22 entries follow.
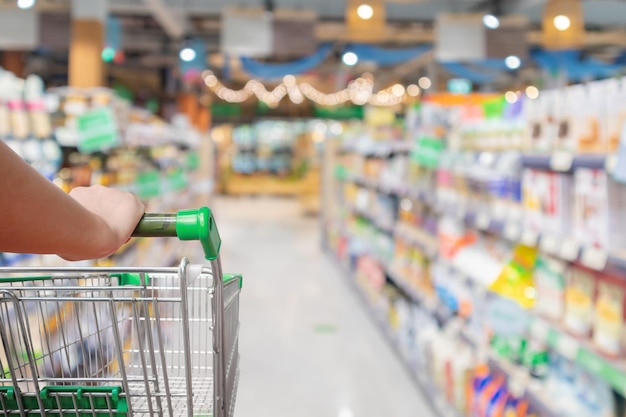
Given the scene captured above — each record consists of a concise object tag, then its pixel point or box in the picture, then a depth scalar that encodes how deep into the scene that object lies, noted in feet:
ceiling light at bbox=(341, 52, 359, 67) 33.60
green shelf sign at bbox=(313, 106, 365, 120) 76.64
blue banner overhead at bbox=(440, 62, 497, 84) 37.60
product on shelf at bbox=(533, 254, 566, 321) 8.85
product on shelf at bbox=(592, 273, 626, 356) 7.43
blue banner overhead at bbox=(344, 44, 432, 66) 34.55
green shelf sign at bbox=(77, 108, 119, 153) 14.29
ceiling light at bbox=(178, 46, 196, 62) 32.69
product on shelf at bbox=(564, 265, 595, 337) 8.21
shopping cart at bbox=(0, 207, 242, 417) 3.48
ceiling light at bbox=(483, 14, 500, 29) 28.37
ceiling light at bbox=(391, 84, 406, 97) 59.57
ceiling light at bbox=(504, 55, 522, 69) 29.91
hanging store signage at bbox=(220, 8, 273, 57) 28.50
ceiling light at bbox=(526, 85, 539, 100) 52.80
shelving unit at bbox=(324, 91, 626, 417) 7.79
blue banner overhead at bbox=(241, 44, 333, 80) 37.01
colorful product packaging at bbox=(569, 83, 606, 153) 8.15
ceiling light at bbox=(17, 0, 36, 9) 24.31
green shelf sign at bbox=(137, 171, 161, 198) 19.57
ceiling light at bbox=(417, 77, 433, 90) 58.08
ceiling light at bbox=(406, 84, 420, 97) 64.75
